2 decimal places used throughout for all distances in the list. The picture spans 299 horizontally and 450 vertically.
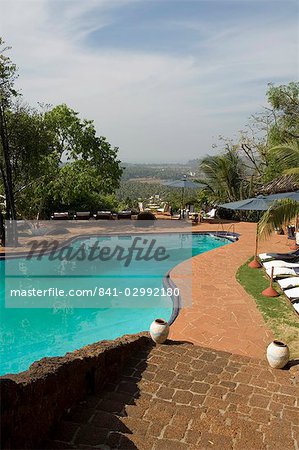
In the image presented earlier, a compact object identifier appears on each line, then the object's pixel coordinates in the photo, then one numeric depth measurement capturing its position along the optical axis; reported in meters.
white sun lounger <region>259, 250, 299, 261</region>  13.28
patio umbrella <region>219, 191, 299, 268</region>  13.95
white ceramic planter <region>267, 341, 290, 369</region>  6.30
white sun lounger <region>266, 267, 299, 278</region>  11.23
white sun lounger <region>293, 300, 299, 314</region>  8.78
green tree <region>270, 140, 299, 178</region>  11.00
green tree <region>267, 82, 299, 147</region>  22.81
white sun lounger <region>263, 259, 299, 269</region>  11.88
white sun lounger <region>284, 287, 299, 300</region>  9.37
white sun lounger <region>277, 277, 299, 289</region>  10.14
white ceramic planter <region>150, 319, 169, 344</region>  7.17
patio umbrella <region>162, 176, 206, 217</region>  23.09
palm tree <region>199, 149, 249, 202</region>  25.31
